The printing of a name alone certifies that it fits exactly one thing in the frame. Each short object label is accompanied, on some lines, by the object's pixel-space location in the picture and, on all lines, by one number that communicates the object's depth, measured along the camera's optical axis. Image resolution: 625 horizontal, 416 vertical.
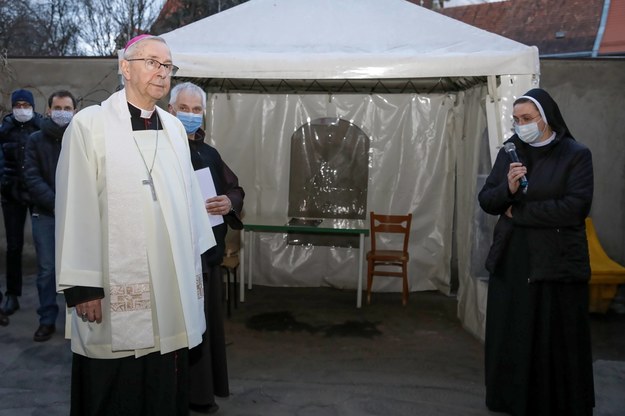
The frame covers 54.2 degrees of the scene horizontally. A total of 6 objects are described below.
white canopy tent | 4.38
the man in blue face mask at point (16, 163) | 5.15
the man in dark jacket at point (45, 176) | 4.52
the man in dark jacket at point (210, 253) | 3.34
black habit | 3.28
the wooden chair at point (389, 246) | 6.39
